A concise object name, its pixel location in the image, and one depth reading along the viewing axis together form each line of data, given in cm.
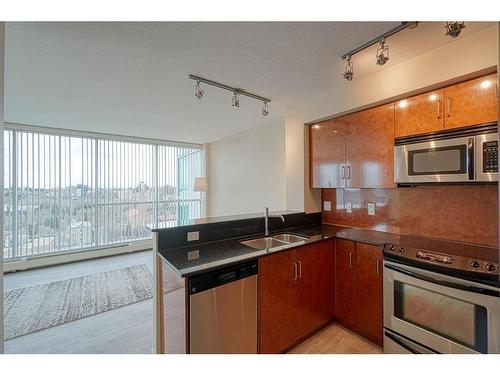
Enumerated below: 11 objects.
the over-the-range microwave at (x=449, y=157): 162
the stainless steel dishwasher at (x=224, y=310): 142
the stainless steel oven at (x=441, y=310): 141
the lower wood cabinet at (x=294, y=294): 178
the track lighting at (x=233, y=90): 238
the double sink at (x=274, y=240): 236
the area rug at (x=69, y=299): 254
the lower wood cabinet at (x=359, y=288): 203
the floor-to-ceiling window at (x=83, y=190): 417
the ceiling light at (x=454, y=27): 140
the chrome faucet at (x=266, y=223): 254
